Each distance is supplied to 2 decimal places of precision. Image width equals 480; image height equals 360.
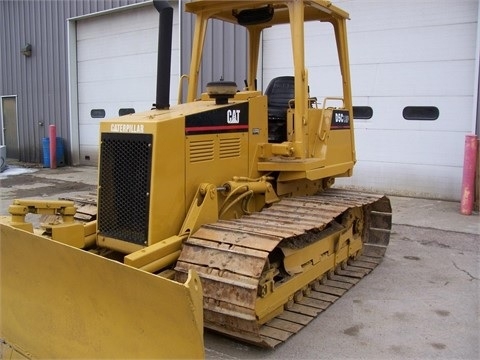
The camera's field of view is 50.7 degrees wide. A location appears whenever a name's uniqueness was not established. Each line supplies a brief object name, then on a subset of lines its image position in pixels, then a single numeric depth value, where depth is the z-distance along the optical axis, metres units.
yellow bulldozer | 2.96
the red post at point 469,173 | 8.12
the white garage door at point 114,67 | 13.39
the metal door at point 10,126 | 17.41
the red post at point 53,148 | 15.20
